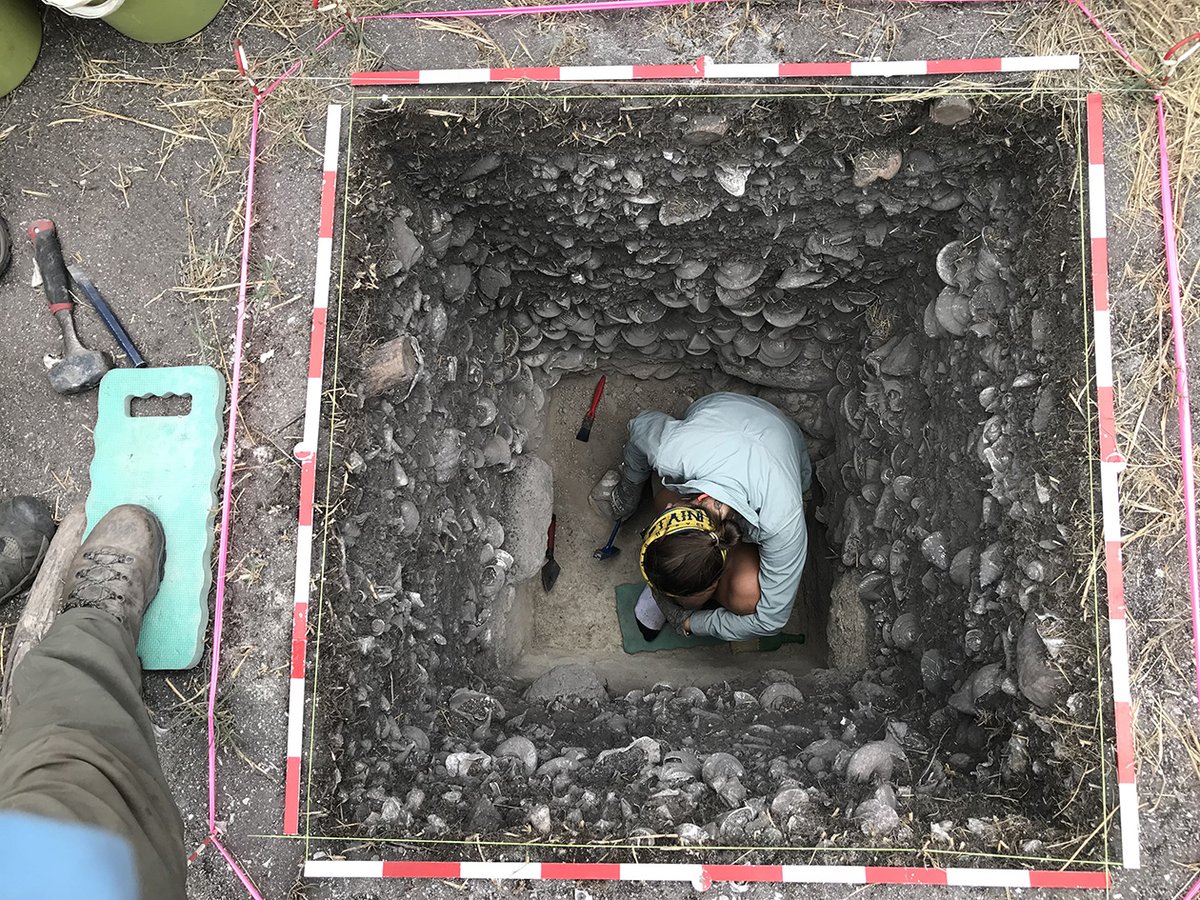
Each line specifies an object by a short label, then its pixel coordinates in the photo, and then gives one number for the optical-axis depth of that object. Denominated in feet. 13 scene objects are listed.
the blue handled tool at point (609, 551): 12.14
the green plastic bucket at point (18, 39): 7.47
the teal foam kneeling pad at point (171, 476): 7.09
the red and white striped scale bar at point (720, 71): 7.11
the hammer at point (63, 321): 7.48
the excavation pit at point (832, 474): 6.88
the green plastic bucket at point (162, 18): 7.19
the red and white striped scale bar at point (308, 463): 6.80
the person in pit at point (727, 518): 8.23
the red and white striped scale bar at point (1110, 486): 6.40
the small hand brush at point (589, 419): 12.24
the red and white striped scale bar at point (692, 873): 6.43
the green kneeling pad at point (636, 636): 11.78
